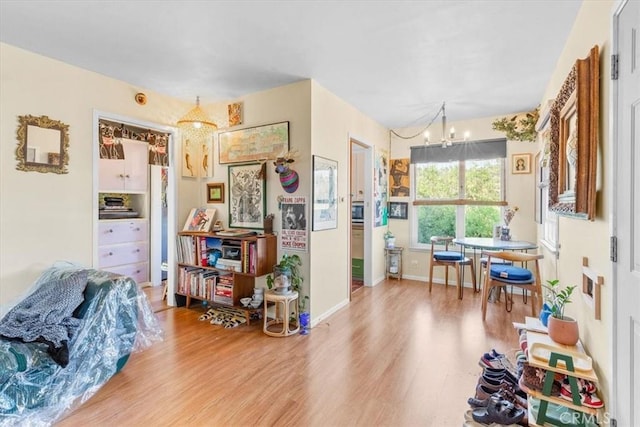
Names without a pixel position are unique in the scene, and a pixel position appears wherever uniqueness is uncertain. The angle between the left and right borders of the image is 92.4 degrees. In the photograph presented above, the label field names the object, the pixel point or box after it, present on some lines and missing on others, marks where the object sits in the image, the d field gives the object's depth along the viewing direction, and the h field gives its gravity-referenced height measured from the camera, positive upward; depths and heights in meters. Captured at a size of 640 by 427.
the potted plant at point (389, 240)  4.99 -0.46
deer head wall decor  3.17 +0.41
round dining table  3.35 -0.37
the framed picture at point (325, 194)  3.22 +0.20
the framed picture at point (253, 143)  3.27 +0.78
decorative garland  3.90 +1.10
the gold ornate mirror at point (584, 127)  1.47 +0.42
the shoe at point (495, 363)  1.91 -0.96
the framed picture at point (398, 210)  5.06 +0.03
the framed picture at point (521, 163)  4.16 +0.68
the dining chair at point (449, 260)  4.12 -0.66
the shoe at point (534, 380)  1.50 -0.85
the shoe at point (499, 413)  1.52 -1.01
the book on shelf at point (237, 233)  3.28 -0.23
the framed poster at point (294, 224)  3.15 -0.12
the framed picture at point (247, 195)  3.41 +0.19
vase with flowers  4.20 -0.03
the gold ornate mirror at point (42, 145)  2.49 +0.57
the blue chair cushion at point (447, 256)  4.15 -0.60
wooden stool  2.90 -1.03
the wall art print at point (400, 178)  5.04 +0.57
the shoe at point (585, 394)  1.38 -0.85
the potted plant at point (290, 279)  2.97 -0.67
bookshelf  3.15 -0.57
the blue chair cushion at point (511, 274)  3.21 -0.65
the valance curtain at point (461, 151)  4.34 +0.91
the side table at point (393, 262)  5.01 -0.82
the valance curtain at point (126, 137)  3.20 +0.80
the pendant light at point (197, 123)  3.20 +0.93
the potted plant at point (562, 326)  1.64 -0.62
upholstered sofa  1.62 -0.85
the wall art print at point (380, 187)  4.66 +0.39
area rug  3.18 -1.13
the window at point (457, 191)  4.44 +0.32
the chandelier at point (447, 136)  3.64 +1.08
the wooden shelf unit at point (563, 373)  1.41 -0.75
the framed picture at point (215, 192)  3.74 +0.25
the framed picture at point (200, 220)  3.69 -0.10
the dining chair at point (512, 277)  3.13 -0.69
